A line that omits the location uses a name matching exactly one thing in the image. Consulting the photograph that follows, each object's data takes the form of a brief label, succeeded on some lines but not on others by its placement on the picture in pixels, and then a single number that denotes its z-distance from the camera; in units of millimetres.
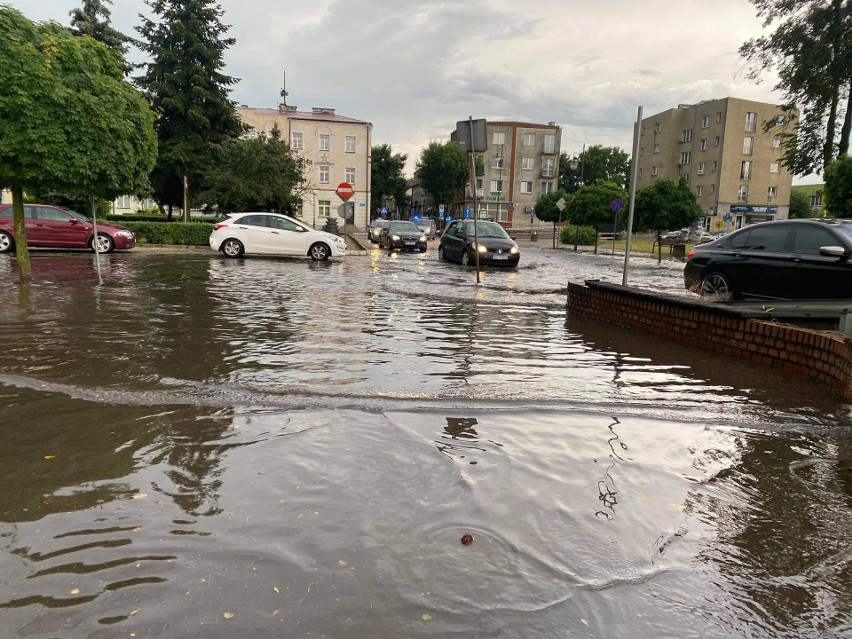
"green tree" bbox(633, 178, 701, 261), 27375
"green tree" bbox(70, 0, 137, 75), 33656
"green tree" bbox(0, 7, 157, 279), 9797
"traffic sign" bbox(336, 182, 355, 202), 29417
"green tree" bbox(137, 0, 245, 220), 32531
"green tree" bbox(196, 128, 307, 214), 29672
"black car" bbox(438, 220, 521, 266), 19625
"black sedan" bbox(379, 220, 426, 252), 28312
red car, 18266
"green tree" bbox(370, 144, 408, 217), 84375
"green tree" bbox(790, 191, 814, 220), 82438
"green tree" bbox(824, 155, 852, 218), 12773
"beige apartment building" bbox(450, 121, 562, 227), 82438
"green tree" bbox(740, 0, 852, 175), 26000
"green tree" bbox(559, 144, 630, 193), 100688
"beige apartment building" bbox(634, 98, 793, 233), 67875
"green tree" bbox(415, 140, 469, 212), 83062
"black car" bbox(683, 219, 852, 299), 7406
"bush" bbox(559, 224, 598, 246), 46062
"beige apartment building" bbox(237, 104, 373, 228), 62469
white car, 19594
